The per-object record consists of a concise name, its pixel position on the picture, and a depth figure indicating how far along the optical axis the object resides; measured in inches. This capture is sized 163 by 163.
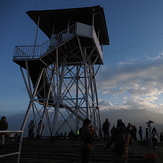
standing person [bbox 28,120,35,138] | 711.9
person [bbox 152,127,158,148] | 564.1
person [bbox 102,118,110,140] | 697.5
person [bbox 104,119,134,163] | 171.5
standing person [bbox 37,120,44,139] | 734.5
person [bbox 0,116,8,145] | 403.7
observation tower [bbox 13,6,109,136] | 645.9
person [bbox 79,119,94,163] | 209.6
